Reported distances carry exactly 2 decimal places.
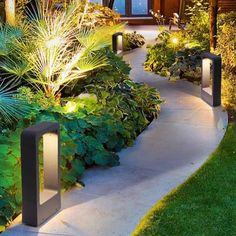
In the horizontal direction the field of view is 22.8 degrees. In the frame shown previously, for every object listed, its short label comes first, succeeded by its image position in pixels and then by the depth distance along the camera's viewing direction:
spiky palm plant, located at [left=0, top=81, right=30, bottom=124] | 5.46
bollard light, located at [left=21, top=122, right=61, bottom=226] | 4.54
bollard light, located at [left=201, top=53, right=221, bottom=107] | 8.59
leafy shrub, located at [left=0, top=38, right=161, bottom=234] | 5.09
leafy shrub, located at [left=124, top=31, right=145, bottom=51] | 15.21
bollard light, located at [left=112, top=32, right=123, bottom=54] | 12.59
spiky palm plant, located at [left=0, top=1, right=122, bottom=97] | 6.84
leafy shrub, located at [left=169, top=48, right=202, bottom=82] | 10.70
